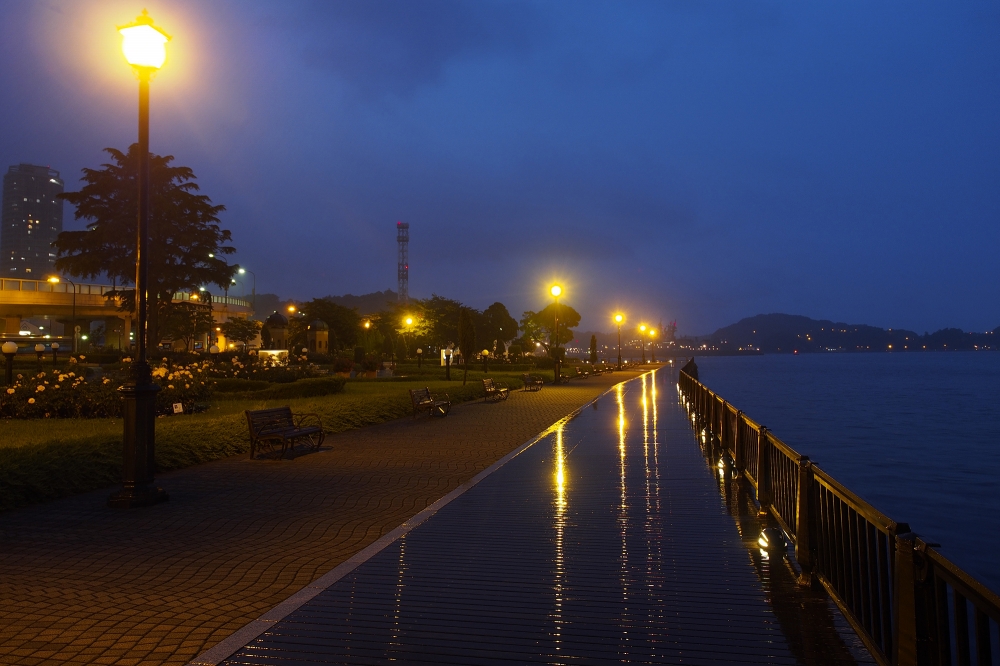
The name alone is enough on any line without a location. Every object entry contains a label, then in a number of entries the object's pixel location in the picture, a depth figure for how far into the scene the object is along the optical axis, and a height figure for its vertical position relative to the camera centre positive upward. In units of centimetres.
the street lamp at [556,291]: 3321 +294
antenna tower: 17150 +2217
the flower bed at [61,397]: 1658 -79
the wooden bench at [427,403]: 1856 -116
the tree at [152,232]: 4172 +737
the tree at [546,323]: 10406 +491
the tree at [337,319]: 7794 +422
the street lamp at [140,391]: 810 -33
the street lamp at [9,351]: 1877 +30
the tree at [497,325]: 10550 +467
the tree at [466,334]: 3203 +101
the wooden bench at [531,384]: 3161 -116
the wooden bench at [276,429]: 1166 -114
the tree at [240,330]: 8238 +336
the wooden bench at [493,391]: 2478 -116
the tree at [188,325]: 7218 +359
